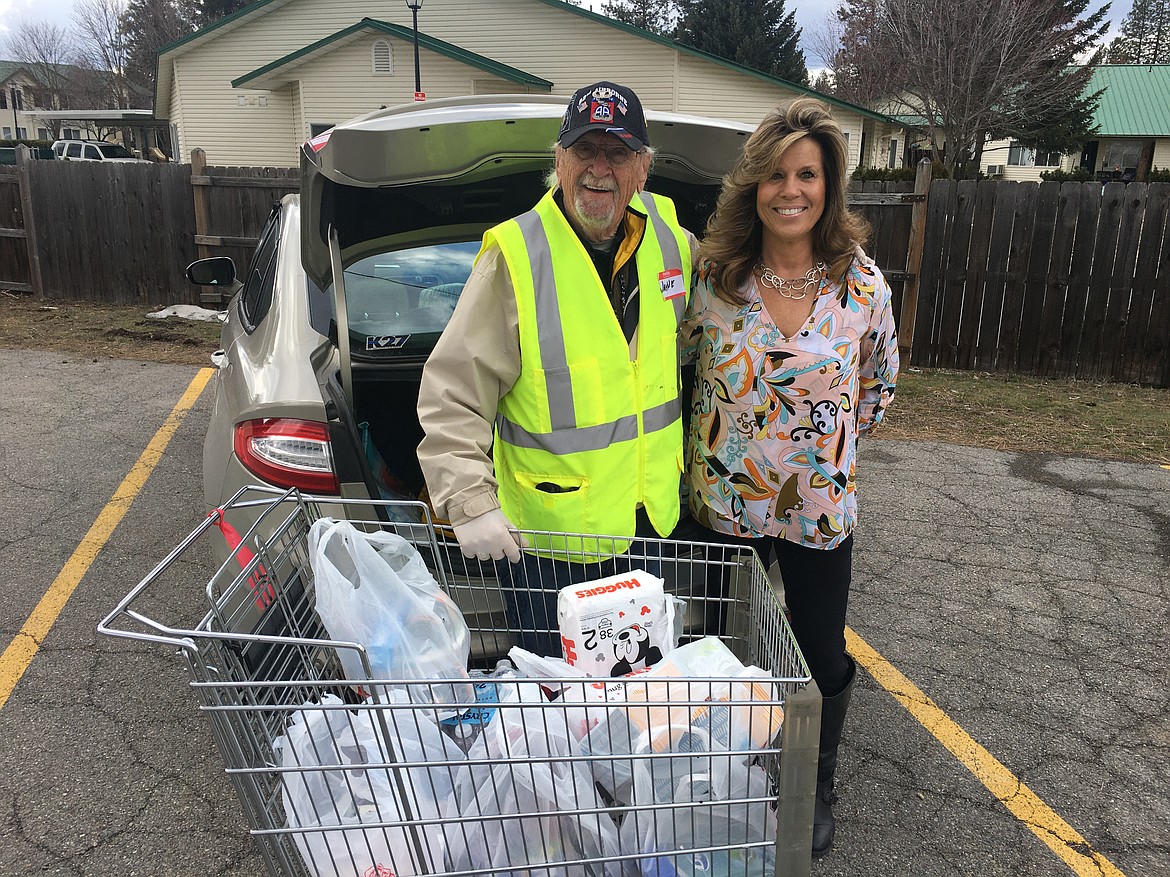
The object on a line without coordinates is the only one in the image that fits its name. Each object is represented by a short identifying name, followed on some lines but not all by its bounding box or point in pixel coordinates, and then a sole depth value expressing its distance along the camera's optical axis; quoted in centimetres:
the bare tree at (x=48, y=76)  5941
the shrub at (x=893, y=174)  1616
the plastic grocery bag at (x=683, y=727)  152
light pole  1694
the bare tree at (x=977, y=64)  1889
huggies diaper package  177
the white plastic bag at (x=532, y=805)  154
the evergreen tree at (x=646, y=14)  4216
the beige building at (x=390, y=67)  1959
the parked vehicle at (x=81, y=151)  2805
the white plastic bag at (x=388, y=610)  167
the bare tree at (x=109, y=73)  4997
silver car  228
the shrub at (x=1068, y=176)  2402
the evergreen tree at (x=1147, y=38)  5616
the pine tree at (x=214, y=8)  4059
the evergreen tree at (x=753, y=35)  3244
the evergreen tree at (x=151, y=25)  4497
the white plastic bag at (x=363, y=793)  154
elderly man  197
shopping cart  148
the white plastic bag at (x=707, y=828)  155
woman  218
